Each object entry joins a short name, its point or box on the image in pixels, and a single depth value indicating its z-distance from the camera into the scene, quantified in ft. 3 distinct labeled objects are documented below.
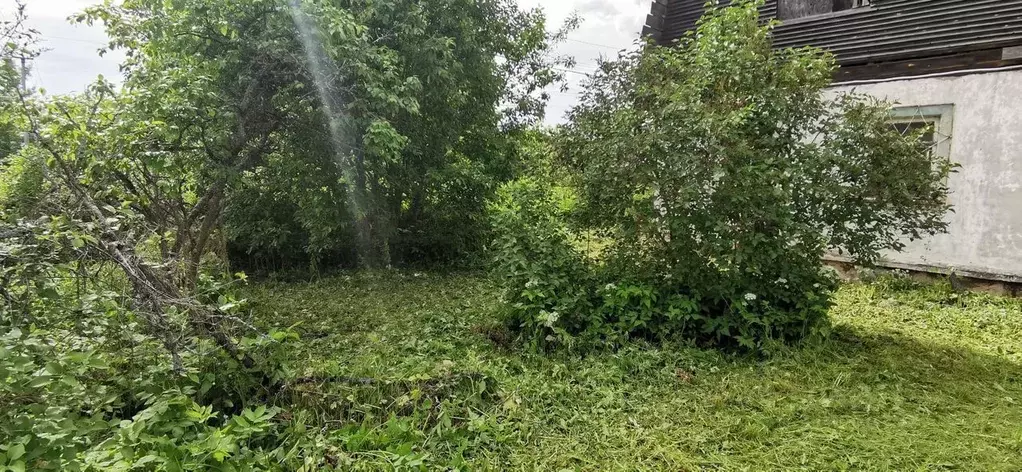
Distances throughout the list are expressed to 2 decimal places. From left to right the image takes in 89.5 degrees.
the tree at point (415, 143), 18.43
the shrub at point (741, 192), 13.74
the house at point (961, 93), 19.13
